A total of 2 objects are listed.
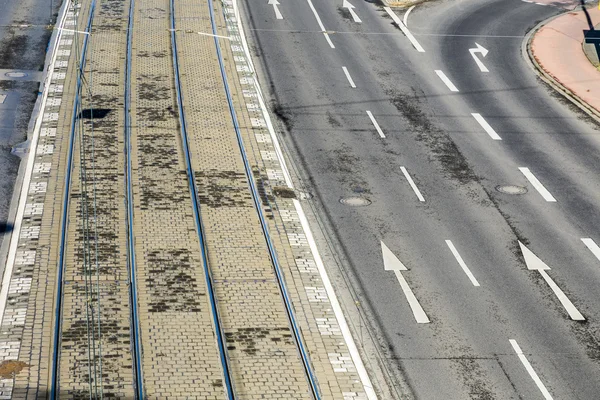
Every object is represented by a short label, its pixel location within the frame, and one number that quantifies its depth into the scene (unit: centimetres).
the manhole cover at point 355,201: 2888
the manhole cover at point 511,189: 2994
